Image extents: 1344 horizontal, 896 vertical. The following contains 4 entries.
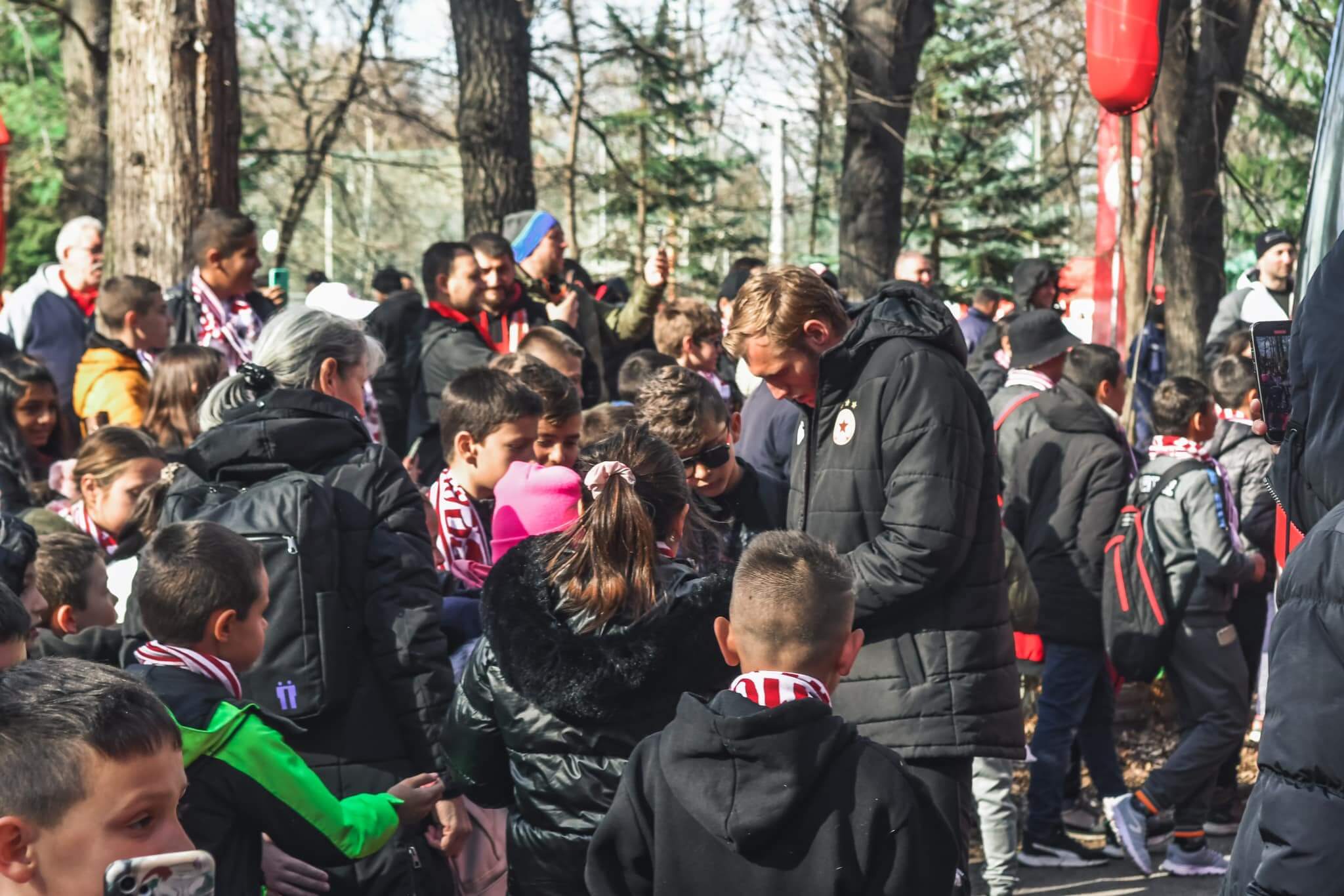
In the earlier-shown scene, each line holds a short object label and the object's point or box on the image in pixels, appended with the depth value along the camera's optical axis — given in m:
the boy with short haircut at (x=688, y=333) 7.72
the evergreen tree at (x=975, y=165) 19.06
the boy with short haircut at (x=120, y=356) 6.48
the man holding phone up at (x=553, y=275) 8.47
